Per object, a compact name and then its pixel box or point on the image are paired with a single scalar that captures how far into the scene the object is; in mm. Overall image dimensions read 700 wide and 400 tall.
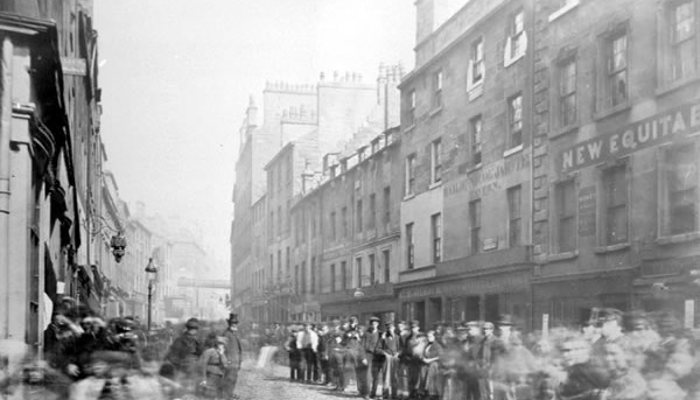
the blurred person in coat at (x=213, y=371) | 13125
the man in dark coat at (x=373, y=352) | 18953
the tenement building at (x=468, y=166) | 22234
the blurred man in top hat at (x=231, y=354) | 13858
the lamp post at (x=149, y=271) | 25375
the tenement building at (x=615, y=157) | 16125
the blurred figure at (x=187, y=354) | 13656
